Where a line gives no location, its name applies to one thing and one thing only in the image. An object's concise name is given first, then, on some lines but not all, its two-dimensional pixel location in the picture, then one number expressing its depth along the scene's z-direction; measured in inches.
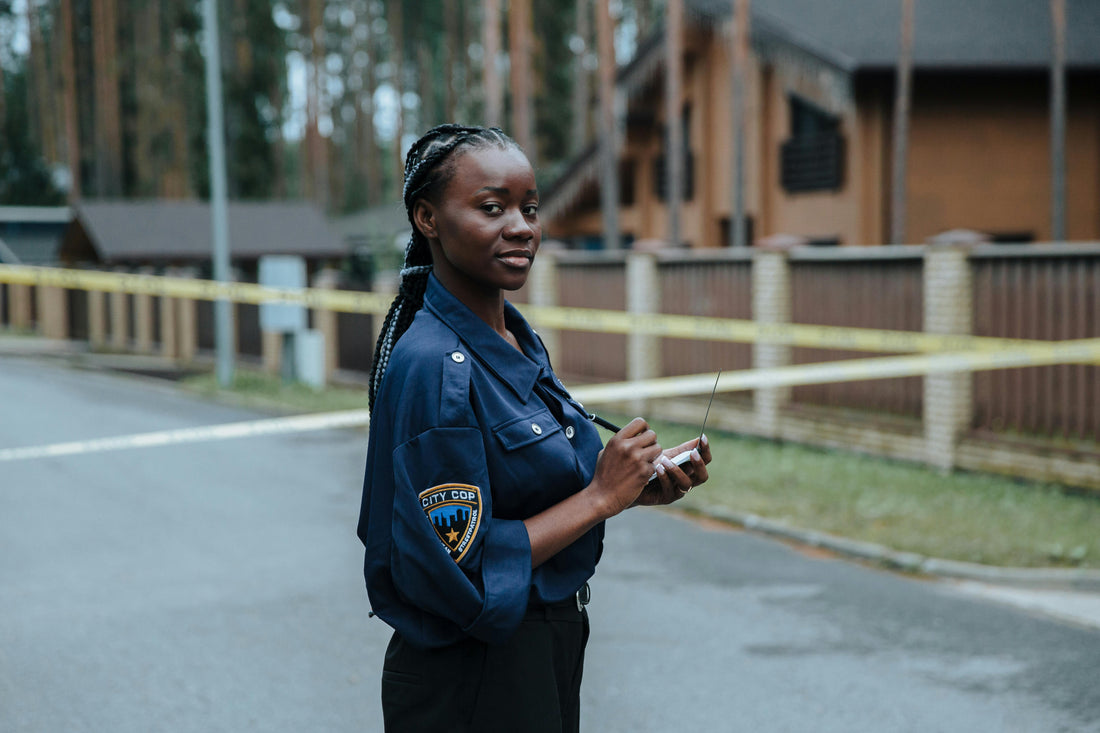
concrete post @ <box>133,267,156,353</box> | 1063.6
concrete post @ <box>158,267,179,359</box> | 1006.4
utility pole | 714.8
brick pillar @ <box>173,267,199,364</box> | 986.1
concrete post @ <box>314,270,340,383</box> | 803.4
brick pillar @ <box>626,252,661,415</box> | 589.3
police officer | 84.3
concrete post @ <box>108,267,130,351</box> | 1118.4
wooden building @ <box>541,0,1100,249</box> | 851.4
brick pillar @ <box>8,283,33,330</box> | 1349.7
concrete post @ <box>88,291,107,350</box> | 1159.0
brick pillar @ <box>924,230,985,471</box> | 423.2
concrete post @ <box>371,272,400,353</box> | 739.4
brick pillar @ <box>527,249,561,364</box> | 667.4
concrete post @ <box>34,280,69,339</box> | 1211.2
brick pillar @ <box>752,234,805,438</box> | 509.0
